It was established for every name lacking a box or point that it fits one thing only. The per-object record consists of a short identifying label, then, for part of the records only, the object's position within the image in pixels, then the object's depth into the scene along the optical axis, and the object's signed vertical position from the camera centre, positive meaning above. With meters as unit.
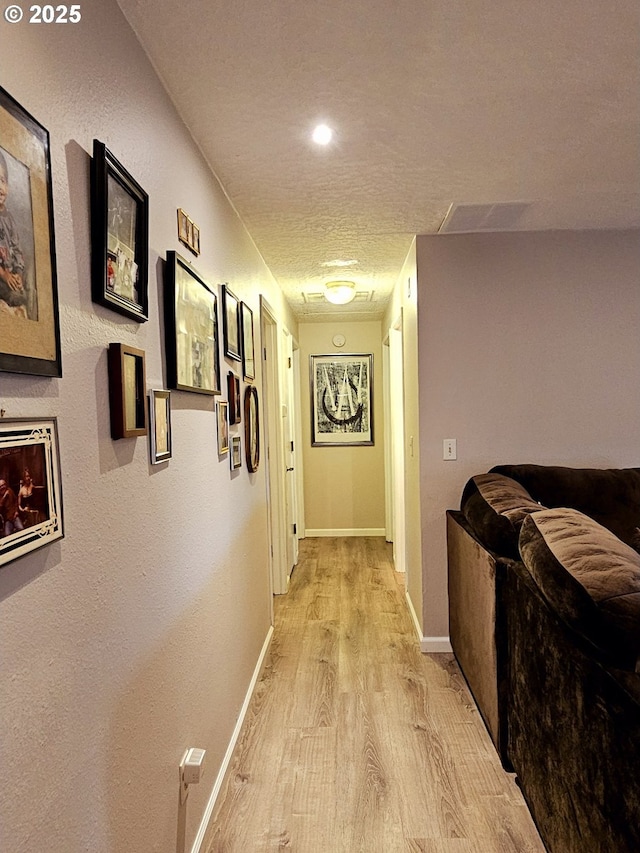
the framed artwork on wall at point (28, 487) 0.77 -0.11
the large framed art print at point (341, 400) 5.75 +0.11
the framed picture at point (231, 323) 2.19 +0.39
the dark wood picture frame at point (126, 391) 1.14 +0.05
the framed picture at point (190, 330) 1.50 +0.26
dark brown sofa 1.16 -0.70
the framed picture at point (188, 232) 1.65 +0.58
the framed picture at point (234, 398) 2.32 +0.06
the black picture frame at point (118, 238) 1.07 +0.39
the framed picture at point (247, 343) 2.63 +0.35
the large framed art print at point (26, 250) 0.78 +0.26
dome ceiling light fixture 3.83 +0.86
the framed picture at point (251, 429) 2.71 -0.09
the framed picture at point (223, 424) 2.11 -0.05
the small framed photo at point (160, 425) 1.36 -0.03
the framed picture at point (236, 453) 2.35 -0.18
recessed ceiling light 1.78 +0.93
